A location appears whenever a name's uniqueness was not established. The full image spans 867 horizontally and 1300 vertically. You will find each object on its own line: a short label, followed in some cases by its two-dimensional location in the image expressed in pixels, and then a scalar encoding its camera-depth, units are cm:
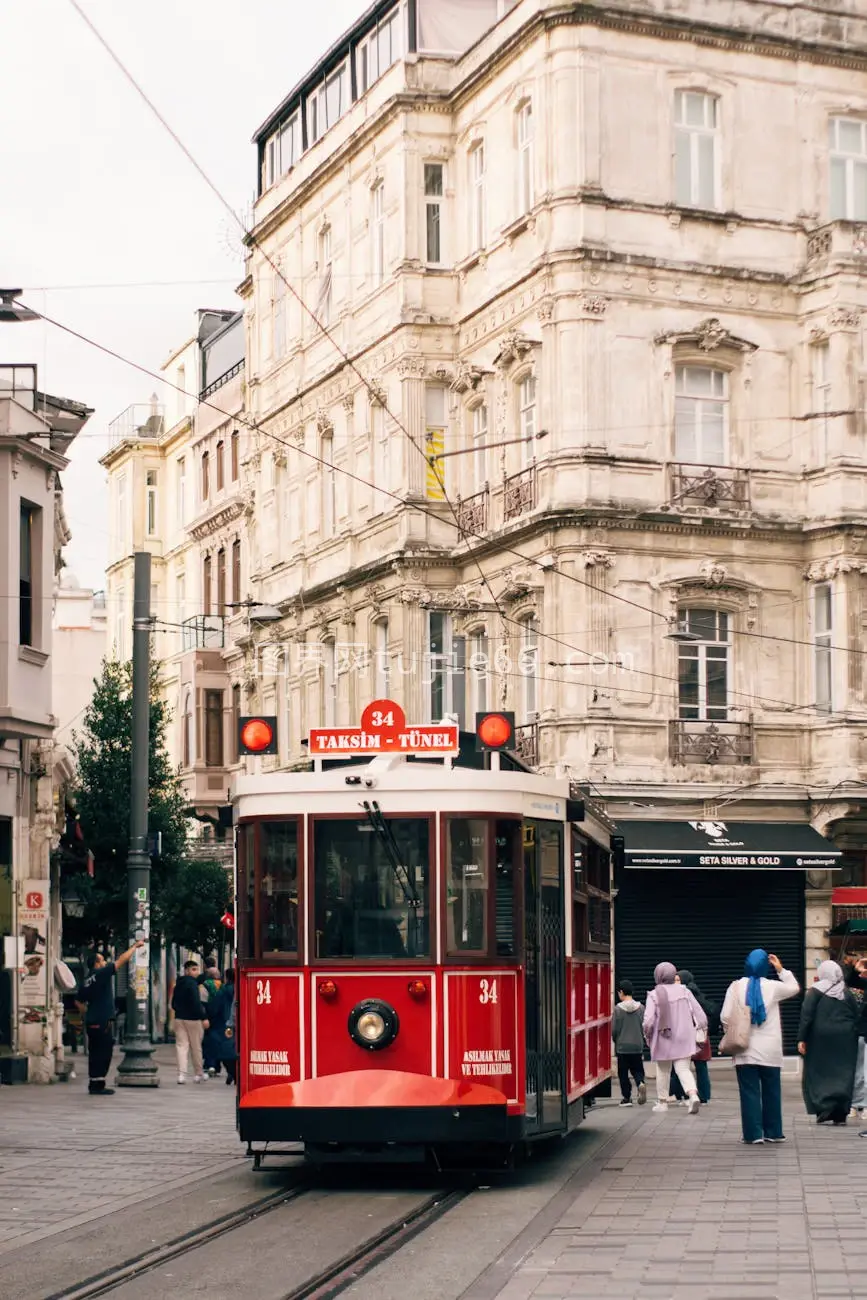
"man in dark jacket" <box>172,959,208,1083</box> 3100
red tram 1538
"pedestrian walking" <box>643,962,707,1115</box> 2452
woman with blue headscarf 1872
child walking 2680
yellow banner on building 4222
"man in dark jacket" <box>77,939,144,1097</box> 2711
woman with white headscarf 2159
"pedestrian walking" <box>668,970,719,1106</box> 2619
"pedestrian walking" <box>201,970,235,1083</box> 3084
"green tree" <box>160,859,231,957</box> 5081
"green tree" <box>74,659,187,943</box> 4750
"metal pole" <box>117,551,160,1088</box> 2848
